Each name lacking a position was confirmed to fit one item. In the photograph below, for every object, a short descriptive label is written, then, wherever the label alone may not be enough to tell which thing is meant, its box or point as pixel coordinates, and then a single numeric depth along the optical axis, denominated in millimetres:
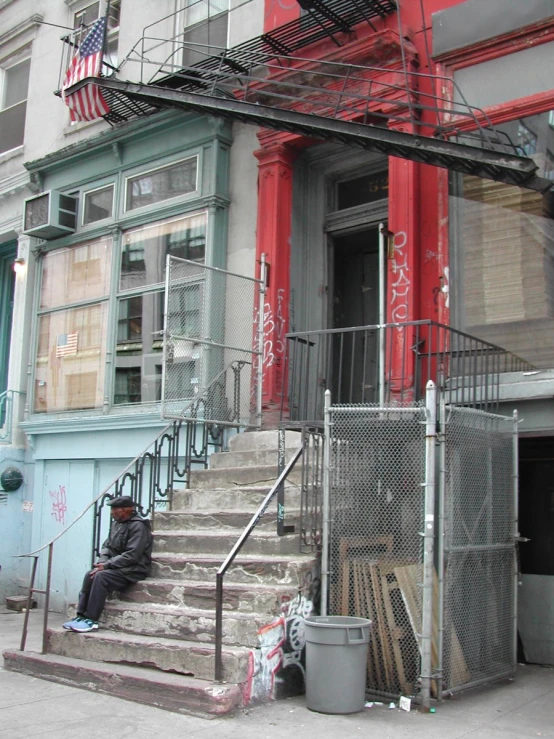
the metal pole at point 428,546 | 6250
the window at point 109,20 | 13492
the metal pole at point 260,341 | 10094
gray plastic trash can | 6086
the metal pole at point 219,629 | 6152
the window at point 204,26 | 11984
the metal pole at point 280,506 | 7383
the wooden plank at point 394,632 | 6516
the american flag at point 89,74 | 11602
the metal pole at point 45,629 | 7571
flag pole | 11555
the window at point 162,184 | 11625
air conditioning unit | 13055
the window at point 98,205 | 12867
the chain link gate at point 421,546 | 6535
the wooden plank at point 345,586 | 6863
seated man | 7531
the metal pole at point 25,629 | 7652
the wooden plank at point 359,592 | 6840
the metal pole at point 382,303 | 8648
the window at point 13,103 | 15070
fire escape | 7750
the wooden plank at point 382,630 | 6566
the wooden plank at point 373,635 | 6613
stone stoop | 6234
